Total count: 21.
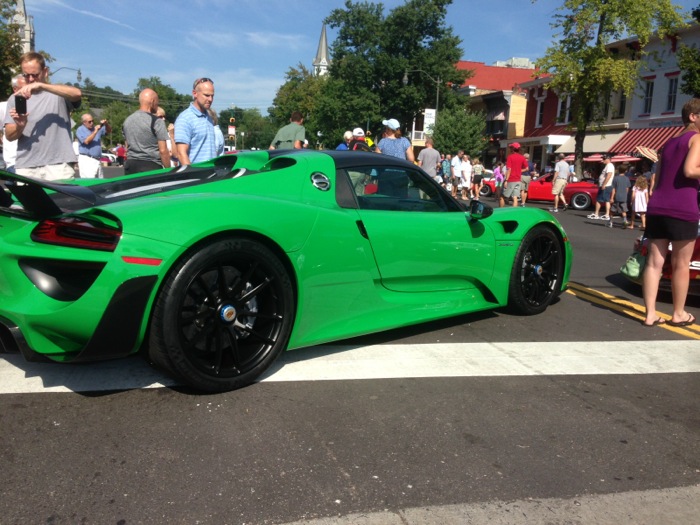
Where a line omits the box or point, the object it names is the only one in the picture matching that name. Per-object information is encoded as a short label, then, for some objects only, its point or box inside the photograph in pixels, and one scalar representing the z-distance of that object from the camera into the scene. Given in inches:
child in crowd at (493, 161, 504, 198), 959.6
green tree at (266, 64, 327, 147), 3100.4
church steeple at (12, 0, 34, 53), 2933.1
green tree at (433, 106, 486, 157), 1836.9
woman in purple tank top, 178.1
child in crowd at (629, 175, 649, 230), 539.8
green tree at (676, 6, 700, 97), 740.0
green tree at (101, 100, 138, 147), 3454.7
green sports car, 104.7
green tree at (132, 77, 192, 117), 4781.0
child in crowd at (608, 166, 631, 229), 601.9
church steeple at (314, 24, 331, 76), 4650.6
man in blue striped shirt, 230.7
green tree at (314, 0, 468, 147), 2313.0
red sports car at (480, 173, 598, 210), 815.1
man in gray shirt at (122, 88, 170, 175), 241.3
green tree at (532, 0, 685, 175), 1093.1
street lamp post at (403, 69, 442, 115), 2218.3
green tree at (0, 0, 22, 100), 1279.5
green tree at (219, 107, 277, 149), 4922.0
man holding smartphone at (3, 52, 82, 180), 185.6
